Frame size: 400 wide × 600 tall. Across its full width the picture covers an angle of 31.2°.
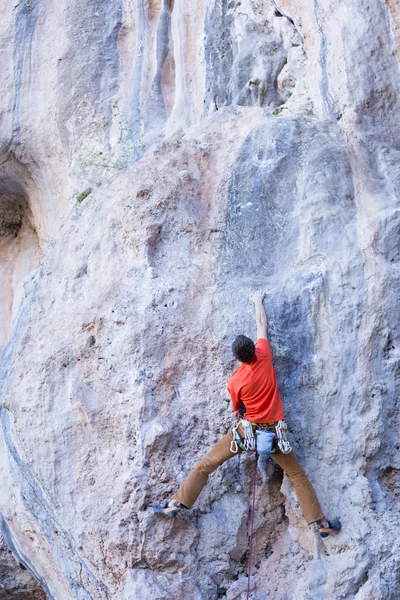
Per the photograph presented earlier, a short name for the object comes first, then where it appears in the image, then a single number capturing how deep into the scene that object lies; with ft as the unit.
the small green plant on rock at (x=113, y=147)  24.26
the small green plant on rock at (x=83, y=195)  23.37
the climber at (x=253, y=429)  15.70
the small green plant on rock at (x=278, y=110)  20.33
